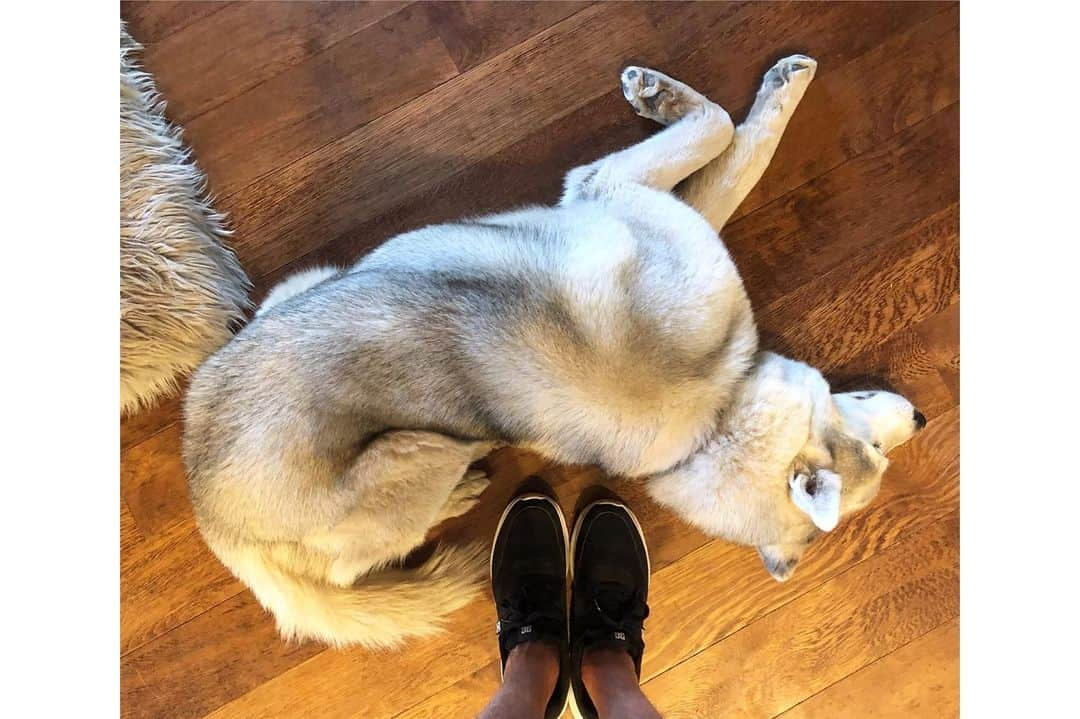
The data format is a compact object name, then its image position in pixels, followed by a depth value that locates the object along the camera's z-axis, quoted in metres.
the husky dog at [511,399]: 1.81
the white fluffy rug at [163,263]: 2.29
